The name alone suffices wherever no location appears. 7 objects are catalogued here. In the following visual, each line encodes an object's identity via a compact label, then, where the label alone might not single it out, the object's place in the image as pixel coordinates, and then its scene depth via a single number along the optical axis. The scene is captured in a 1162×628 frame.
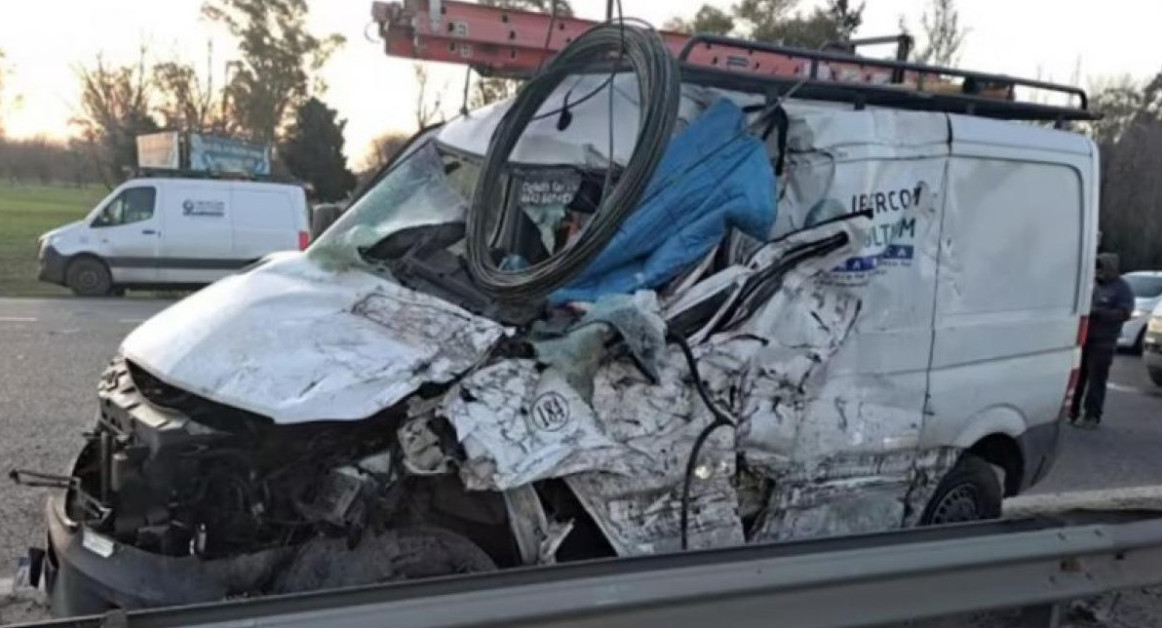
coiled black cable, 3.55
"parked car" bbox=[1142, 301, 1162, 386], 11.52
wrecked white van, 2.93
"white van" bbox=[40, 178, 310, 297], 16.00
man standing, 9.52
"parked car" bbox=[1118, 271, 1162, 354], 15.12
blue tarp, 3.71
